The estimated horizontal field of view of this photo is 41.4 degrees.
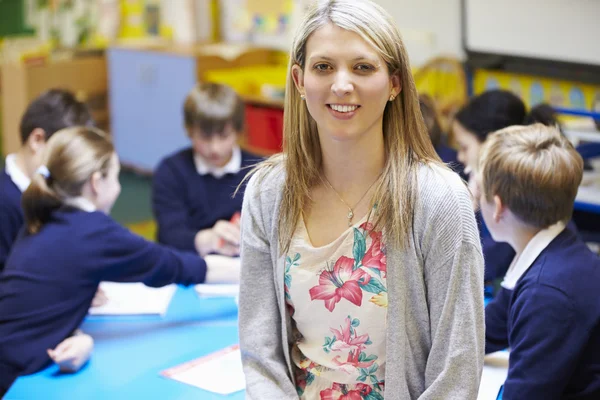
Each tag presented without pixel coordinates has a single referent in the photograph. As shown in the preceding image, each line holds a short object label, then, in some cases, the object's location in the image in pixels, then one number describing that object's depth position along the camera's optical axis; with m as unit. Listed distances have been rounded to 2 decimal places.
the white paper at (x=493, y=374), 1.72
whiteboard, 3.56
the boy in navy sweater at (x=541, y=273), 1.63
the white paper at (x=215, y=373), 1.81
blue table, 1.83
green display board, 7.73
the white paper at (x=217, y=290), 2.38
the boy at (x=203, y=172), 2.88
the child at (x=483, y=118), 2.66
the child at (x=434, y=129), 2.72
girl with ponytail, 2.01
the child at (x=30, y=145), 2.56
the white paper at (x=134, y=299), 2.28
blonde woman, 1.35
